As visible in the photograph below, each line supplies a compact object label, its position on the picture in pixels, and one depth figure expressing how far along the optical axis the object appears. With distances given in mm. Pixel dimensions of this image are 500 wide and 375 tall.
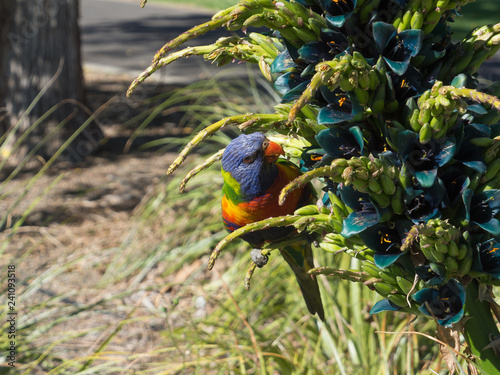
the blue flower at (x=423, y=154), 847
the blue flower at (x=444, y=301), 930
